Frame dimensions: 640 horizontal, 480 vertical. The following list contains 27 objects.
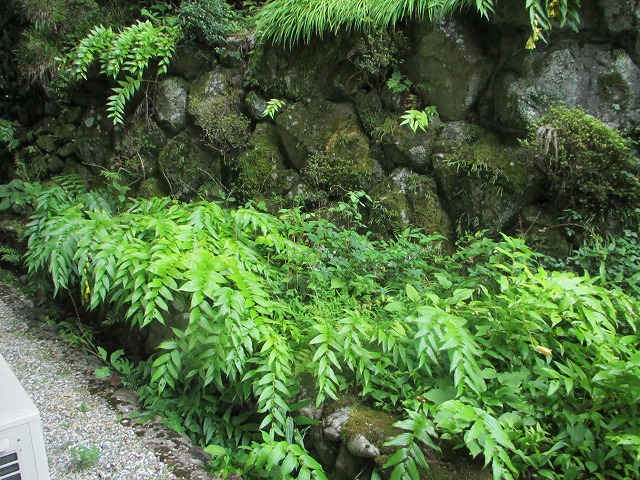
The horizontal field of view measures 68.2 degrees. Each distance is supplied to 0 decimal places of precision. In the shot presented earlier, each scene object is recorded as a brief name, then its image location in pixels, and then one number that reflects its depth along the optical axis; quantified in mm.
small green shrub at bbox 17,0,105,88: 5535
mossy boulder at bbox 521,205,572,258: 3523
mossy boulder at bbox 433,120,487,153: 3918
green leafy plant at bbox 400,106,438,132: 3910
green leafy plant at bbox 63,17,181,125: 4965
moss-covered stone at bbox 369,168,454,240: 3959
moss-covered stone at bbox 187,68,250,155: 4758
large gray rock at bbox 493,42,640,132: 3484
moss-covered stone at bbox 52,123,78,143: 5809
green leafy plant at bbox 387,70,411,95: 4098
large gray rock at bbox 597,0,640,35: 3420
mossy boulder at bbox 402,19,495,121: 3893
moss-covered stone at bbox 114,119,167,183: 5156
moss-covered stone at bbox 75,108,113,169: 5543
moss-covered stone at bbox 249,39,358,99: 4410
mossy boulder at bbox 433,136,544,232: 3674
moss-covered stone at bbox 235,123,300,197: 4582
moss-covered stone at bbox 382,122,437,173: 4035
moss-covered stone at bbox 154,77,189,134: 5043
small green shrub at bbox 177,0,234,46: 4914
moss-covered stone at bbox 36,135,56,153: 5945
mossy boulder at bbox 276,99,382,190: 4262
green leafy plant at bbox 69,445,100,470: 2674
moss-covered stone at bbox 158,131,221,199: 4918
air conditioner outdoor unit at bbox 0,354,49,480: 1666
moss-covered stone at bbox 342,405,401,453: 2395
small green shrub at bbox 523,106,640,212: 3316
